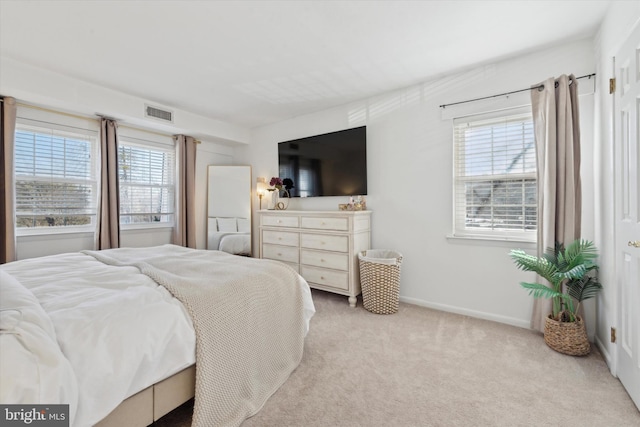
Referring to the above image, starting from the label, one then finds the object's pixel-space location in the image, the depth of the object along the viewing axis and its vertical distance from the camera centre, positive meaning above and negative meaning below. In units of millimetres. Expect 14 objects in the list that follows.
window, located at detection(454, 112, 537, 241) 2543 +341
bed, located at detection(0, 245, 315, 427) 910 -515
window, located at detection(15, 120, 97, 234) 2943 +388
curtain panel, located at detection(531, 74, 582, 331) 2135 +409
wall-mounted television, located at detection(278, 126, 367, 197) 3414 +651
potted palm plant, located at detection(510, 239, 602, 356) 2000 -555
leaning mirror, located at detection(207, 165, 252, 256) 4457 +37
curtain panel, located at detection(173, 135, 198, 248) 4066 +271
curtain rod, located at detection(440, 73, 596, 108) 2221 +1102
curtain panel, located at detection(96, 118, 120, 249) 3316 +252
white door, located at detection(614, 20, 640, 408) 1477 +11
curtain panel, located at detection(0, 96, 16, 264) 2670 +321
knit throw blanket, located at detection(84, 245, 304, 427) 1321 -628
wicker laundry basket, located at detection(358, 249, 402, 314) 2848 -742
